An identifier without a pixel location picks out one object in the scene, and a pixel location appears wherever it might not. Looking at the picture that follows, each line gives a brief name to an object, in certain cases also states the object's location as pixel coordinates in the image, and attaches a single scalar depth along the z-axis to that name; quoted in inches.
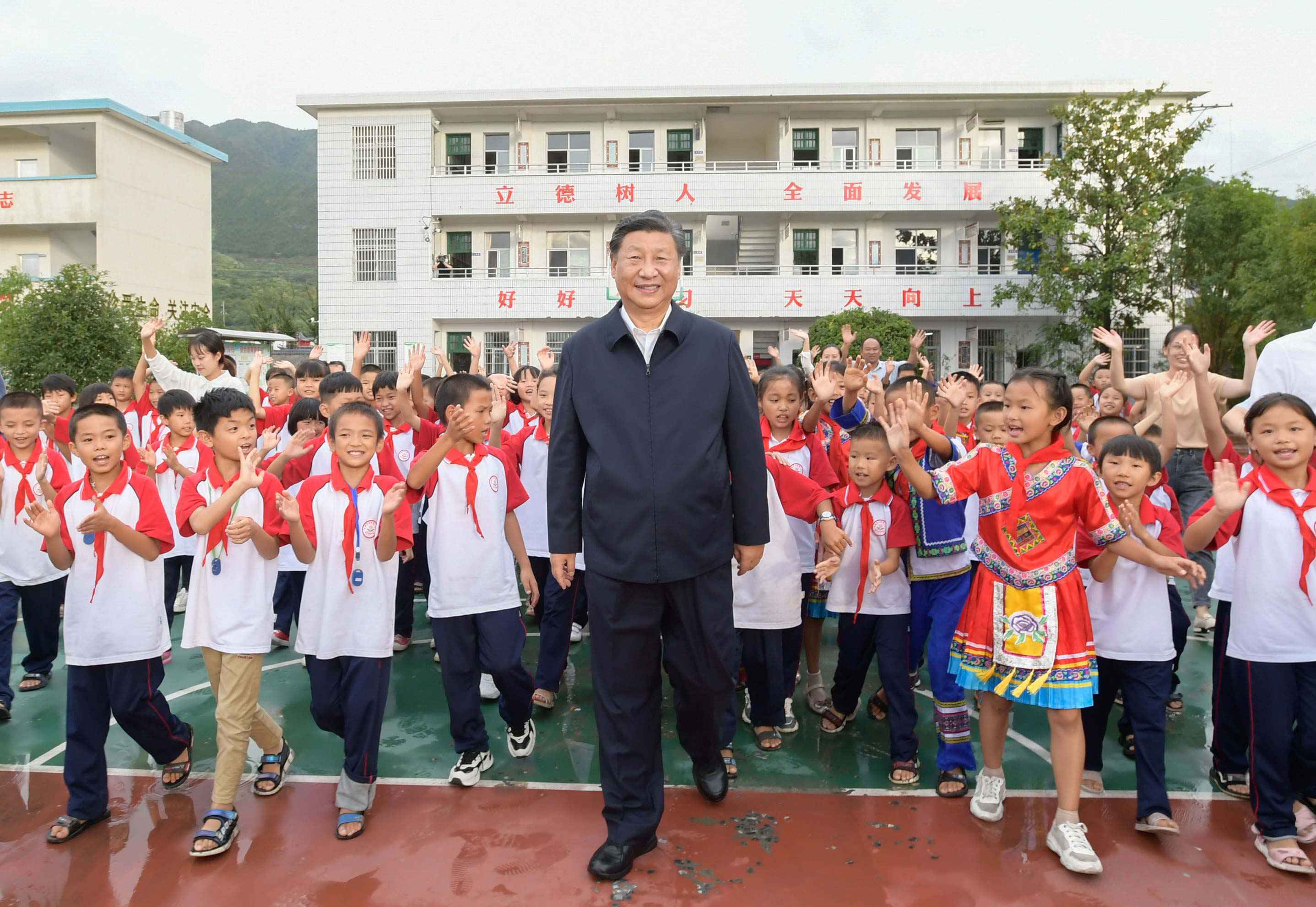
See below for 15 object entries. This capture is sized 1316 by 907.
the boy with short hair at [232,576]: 126.8
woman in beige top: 192.7
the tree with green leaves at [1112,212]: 742.5
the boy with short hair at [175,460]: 190.9
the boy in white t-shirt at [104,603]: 130.1
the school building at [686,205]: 922.7
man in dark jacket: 113.9
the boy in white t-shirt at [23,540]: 177.2
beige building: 1117.7
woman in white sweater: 223.0
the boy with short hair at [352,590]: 131.5
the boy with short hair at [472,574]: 143.6
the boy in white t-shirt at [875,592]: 145.3
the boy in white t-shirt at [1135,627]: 128.0
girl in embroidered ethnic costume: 122.3
